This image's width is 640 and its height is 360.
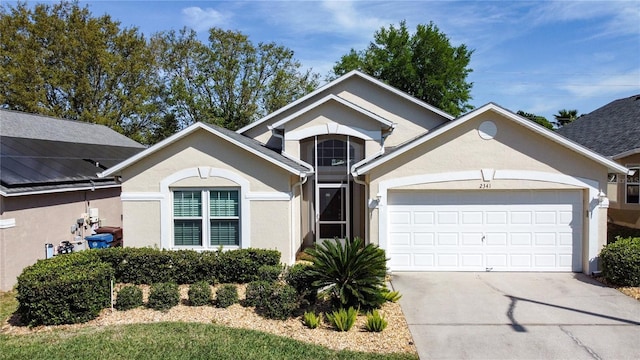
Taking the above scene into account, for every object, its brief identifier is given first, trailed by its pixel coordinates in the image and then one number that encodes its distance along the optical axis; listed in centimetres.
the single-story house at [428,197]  1168
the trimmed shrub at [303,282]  887
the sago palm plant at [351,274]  841
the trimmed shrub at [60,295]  822
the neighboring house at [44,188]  1134
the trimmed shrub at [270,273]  948
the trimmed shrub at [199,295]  914
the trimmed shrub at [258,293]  874
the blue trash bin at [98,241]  1398
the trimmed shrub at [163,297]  902
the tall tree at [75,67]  3123
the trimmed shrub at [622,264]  1030
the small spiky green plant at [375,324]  782
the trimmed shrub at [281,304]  849
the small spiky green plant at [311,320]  805
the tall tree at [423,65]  3856
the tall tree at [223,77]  3584
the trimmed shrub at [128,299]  904
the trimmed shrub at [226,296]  905
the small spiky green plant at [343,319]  788
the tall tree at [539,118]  4610
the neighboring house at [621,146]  1655
